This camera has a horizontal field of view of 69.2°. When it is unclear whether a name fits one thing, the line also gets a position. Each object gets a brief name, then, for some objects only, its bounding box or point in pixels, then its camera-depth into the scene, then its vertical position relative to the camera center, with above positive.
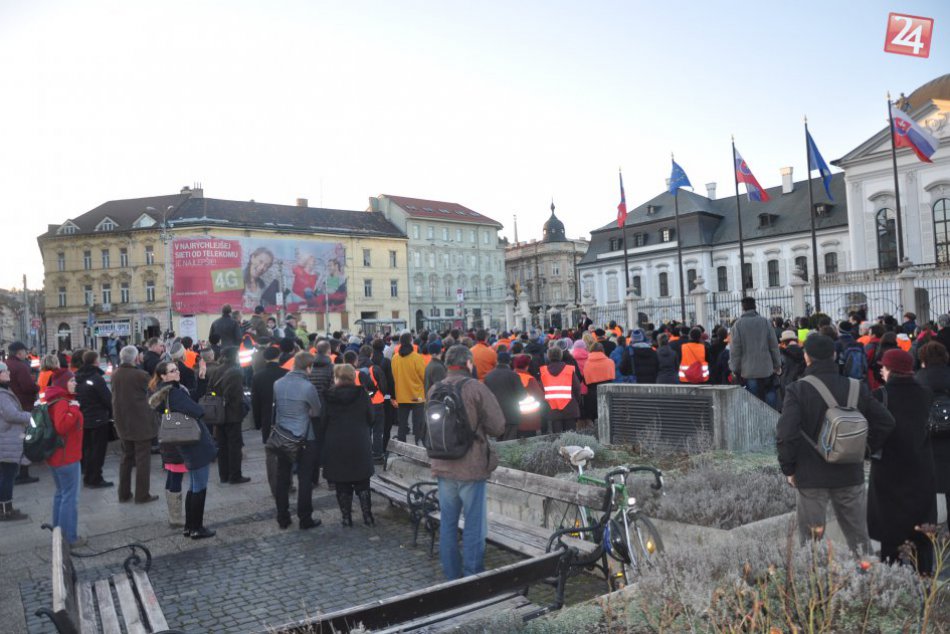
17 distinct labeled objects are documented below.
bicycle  5.10 -1.68
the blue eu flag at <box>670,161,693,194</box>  30.94 +5.97
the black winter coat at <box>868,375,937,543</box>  4.98 -1.31
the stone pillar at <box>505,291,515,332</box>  34.09 +0.28
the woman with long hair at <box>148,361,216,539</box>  7.19 -1.23
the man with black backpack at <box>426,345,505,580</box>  5.29 -1.04
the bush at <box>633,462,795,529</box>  5.84 -1.71
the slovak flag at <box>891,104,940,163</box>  23.92 +5.63
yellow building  52.78 +5.89
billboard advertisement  51.10 +4.64
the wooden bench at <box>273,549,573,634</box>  3.58 -1.59
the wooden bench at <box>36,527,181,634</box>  4.12 -1.86
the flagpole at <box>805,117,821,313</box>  28.08 +2.61
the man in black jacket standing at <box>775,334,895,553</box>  4.68 -1.03
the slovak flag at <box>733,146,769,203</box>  29.08 +5.48
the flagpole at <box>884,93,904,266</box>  28.12 +3.41
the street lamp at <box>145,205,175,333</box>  44.24 +5.76
